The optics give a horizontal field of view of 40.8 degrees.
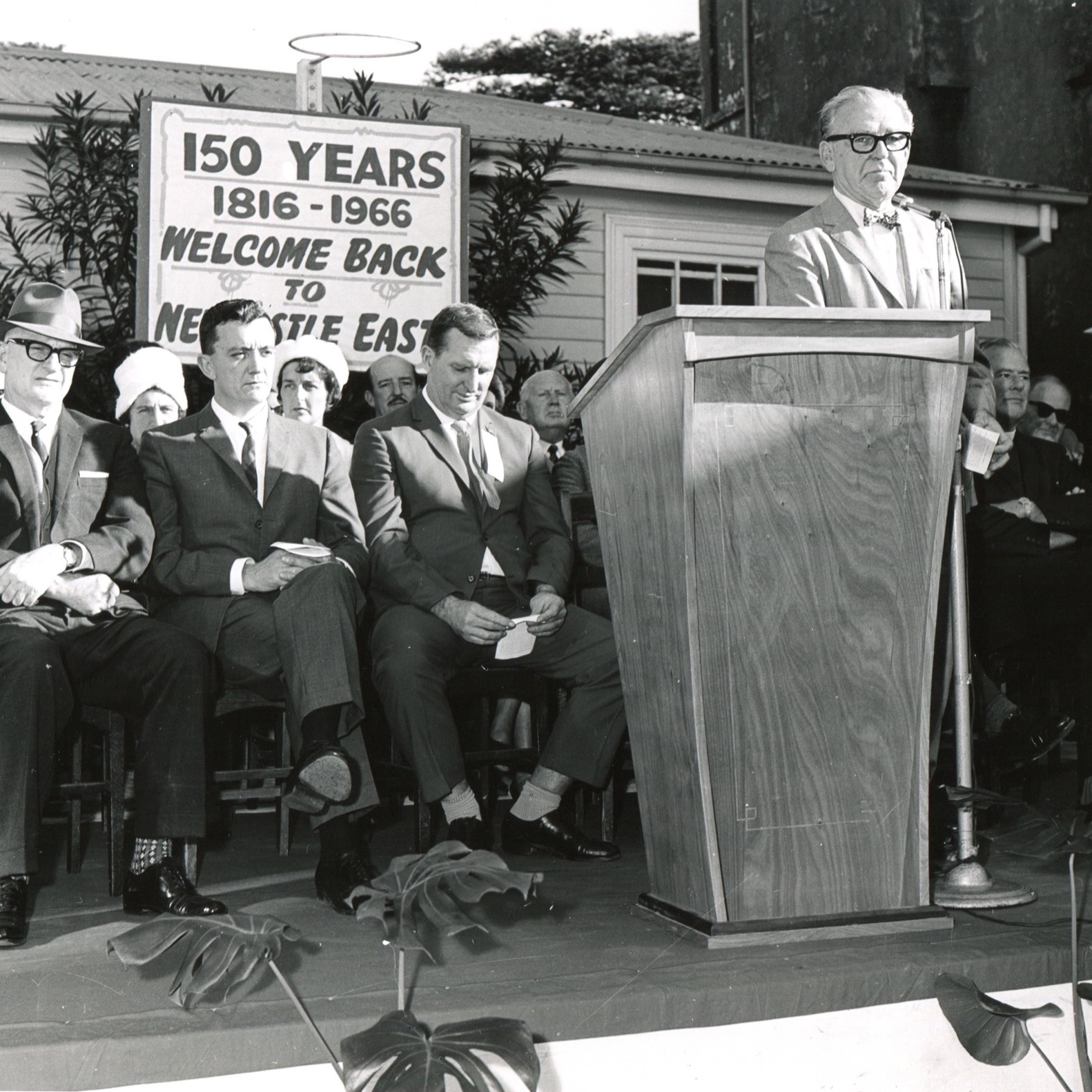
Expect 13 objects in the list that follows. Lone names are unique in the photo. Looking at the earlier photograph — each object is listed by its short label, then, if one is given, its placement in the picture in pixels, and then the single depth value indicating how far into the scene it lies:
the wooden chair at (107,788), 3.60
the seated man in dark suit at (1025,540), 4.92
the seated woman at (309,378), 5.30
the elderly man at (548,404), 6.25
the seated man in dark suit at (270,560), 3.44
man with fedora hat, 3.21
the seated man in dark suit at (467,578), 3.80
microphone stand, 3.15
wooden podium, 2.73
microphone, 3.26
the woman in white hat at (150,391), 5.08
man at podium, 3.19
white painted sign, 7.06
